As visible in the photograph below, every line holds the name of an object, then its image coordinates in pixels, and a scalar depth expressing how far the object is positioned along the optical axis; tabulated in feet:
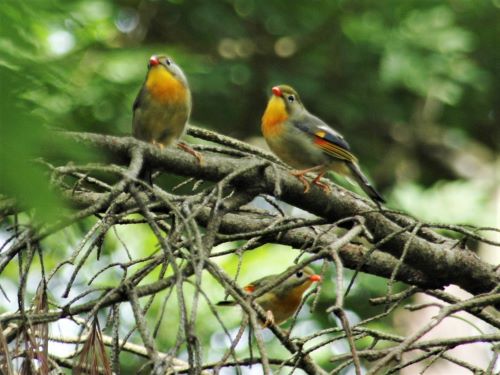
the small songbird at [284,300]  41.83
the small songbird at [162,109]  33.01
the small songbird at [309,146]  35.83
